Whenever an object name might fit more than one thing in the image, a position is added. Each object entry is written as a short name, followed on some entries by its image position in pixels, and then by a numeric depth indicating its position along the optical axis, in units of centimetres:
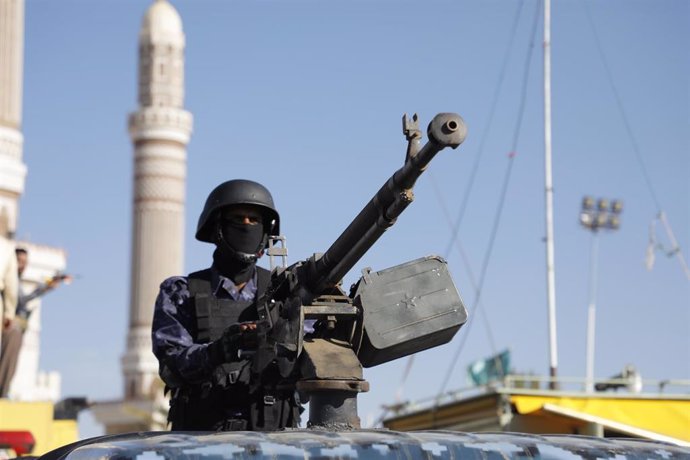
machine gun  524
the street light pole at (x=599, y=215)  4409
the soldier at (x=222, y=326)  605
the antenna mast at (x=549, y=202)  2742
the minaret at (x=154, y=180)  8569
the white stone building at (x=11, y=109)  3666
